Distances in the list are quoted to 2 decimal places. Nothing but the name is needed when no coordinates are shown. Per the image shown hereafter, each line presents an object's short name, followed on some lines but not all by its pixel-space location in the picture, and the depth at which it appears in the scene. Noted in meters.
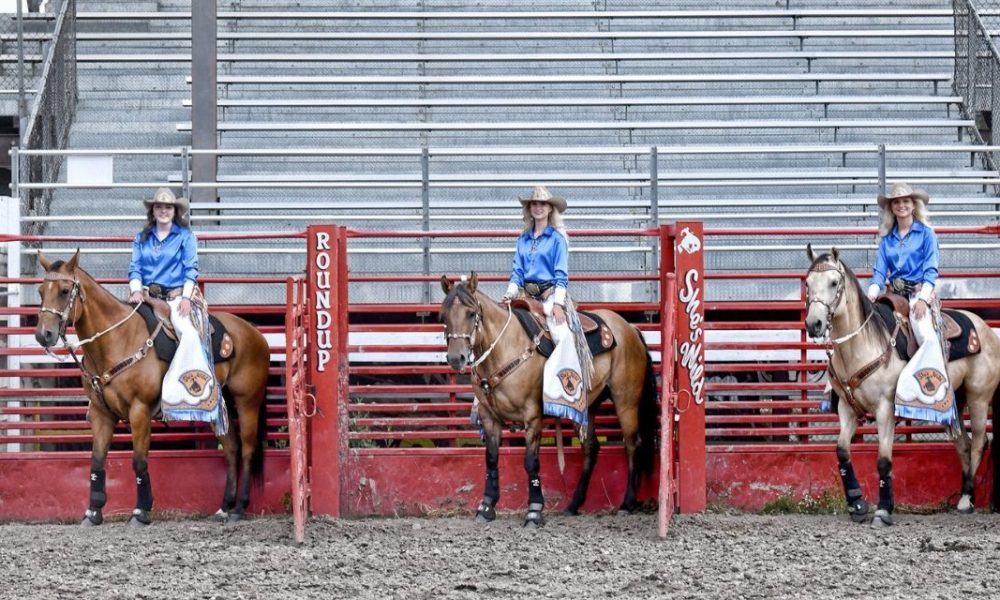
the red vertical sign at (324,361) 19.20
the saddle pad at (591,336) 19.08
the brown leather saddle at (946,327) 18.92
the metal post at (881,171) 24.81
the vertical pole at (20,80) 29.20
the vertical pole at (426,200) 23.92
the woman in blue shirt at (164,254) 19.27
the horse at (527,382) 18.05
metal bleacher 27.36
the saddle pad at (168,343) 19.05
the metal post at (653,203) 24.23
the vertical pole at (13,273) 21.37
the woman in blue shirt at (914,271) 18.61
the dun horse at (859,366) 18.23
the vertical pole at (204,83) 27.50
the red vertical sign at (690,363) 19.28
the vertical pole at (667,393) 17.98
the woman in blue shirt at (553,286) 18.80
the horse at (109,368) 18.34
